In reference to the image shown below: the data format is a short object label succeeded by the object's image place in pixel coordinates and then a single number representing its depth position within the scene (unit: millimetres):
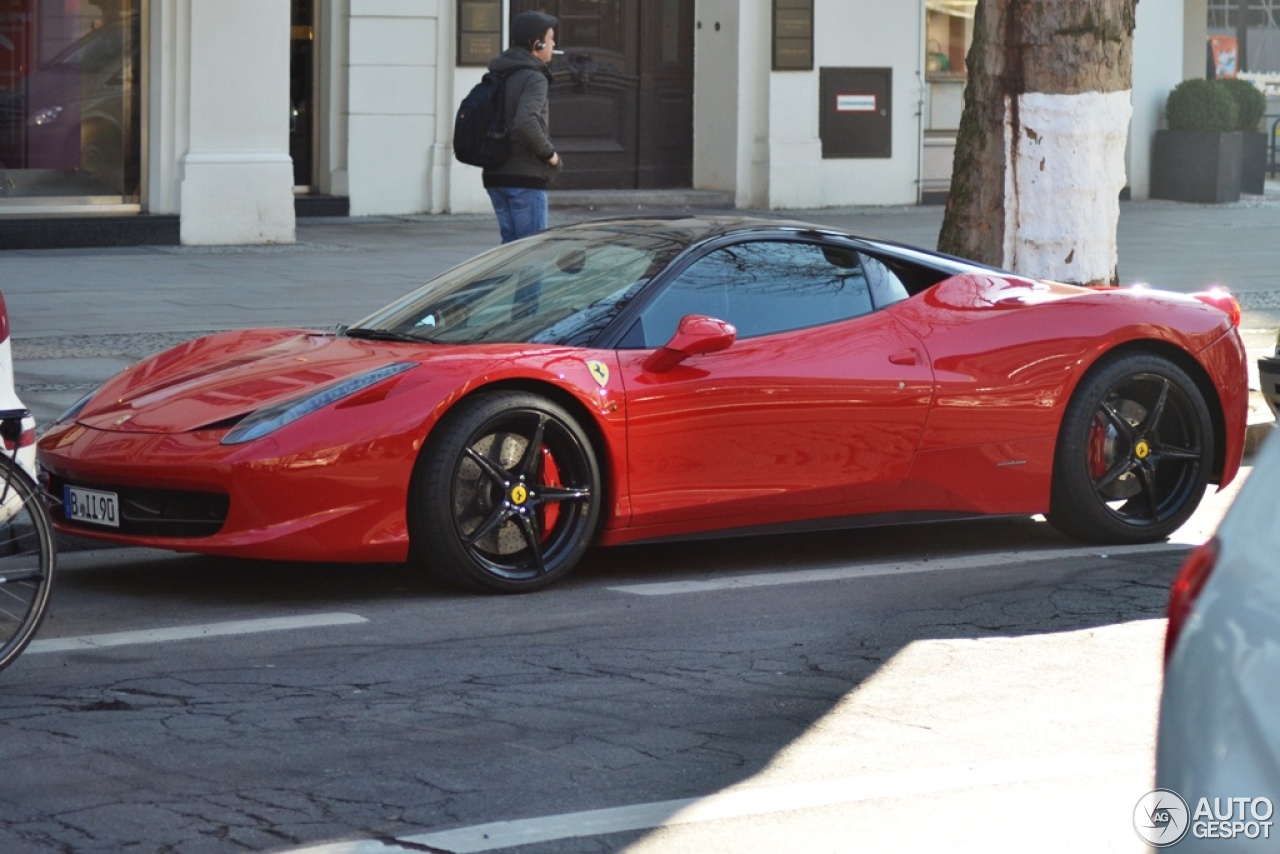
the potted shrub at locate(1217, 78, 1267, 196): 24922
